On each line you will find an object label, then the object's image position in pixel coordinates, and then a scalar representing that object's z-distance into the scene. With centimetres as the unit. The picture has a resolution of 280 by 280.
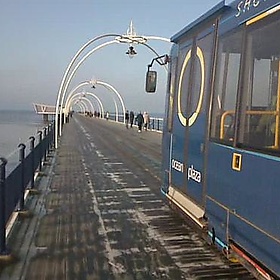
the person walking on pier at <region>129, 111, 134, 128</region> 5100
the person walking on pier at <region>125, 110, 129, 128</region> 5398
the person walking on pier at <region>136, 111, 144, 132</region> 4083
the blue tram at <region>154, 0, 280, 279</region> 454
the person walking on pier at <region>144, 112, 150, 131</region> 4256
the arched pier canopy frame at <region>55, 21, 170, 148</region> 2808
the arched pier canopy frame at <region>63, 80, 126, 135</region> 5878
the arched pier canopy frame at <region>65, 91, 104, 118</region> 8688
